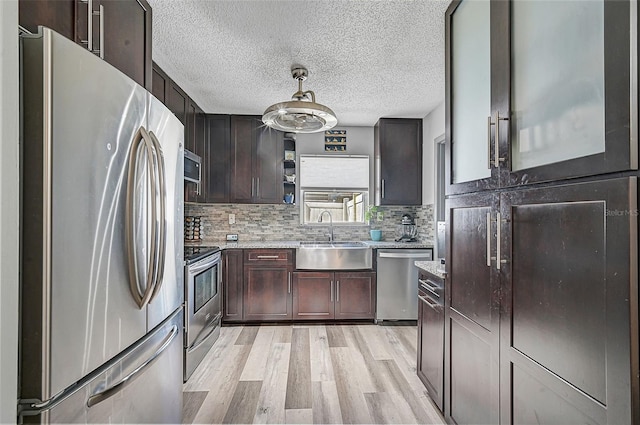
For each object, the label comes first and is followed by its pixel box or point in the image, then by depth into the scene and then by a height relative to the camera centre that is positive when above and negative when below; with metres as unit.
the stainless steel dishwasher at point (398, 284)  3.51 -0.81
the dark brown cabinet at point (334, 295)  3.51 -0.93
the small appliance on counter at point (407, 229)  3.96 -0.20
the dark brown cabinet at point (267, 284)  3.47 -0.80
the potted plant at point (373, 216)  4.12 -0.02
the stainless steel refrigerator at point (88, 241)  0.81 -0.08
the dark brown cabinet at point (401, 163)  3.92 +0.67
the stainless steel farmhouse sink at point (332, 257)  3.51 -0.49
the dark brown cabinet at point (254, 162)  3.86 +0.68
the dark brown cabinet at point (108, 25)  0.98 +0.75
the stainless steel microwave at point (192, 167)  2.57 +0.43
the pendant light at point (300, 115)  2.17 +0.75
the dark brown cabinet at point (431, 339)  1.84 -0.82
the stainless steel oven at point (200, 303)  2.32 -0.76
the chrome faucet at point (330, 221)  4.12 -0.09
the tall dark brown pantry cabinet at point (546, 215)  0.75 +0.00
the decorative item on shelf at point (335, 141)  4.20 +1.02
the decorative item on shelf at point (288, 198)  3.98 +0.22
